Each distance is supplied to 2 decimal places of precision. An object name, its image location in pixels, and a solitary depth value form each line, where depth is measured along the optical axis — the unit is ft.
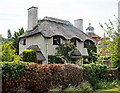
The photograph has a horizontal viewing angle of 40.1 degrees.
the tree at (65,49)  65.77
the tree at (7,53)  39.13
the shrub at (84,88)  28.85
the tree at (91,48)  81.23
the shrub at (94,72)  33.86
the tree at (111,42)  31.07
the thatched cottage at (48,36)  65.31
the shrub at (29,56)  55.56
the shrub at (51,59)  64.39
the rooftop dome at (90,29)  120.26
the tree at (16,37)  89.88
